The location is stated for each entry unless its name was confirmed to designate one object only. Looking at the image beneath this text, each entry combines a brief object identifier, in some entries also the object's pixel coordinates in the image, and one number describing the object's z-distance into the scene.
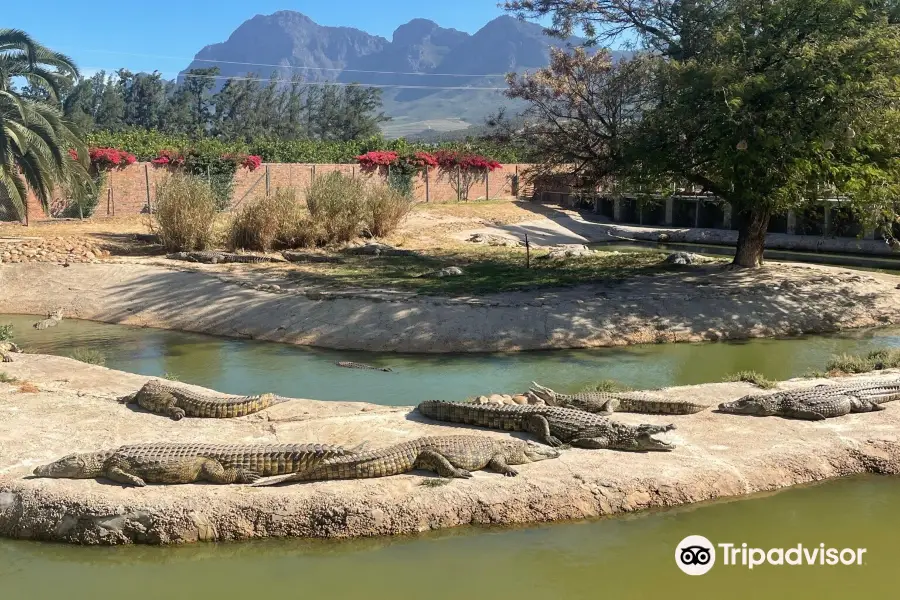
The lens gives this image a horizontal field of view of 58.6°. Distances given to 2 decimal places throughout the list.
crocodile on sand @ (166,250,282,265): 16.91
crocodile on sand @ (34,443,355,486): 5.67
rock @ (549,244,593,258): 19.29
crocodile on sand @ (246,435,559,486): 5.79
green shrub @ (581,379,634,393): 8.75
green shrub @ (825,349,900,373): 9.49
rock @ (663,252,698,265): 17.20
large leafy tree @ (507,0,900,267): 12.23
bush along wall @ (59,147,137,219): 22.86
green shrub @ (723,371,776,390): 8.27
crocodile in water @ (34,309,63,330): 13.06
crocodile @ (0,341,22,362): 9.41
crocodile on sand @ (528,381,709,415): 7.39
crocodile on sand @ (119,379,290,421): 7.27
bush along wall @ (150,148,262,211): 25.61
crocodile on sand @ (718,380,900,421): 7.24
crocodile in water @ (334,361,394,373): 10.37
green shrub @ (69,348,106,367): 10.29
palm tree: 15.49
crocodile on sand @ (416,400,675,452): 6.43
